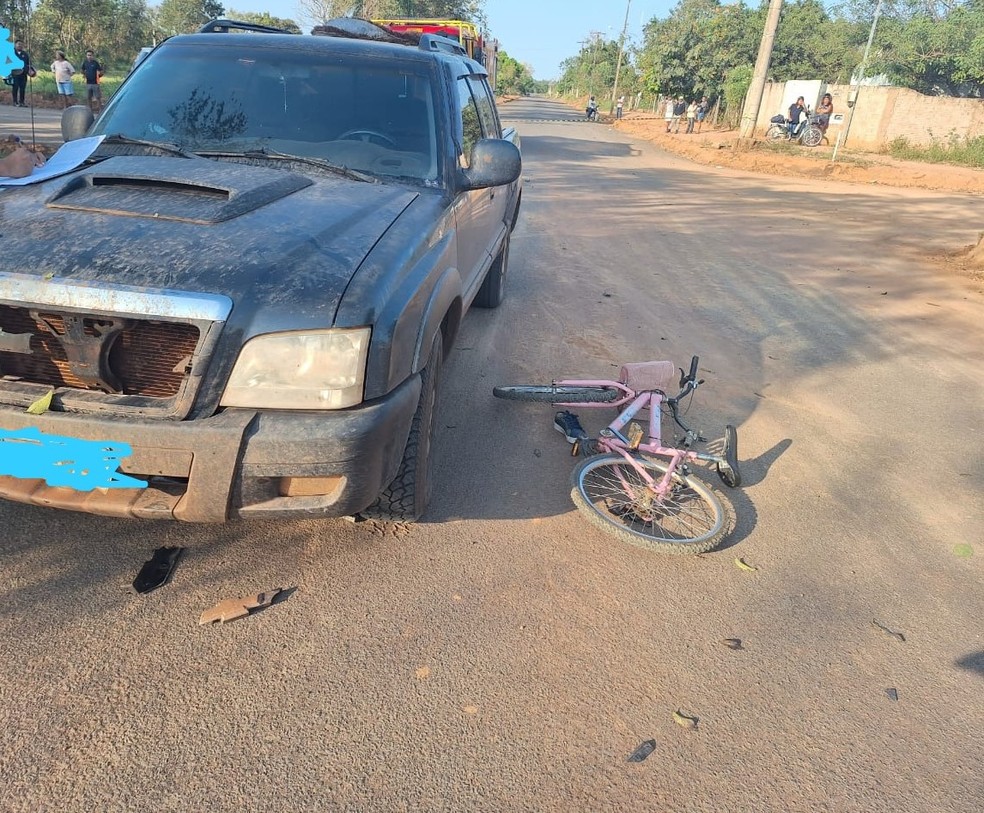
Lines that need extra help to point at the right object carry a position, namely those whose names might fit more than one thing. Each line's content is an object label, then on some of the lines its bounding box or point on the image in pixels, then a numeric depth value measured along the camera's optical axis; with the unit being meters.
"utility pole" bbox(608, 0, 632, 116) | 59.95
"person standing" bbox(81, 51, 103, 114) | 18.52
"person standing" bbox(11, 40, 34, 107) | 18.96
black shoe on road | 3.72
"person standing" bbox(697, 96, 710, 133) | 36.78
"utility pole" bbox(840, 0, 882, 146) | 20.89
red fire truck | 14.71
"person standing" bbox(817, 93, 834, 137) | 25.50
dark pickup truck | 2.07
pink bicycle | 3.07
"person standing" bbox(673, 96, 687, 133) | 35.04
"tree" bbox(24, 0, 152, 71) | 31.71
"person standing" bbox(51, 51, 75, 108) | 17.22
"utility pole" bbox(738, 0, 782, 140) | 21.62
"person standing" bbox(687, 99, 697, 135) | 34.25
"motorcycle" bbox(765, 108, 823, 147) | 25.80
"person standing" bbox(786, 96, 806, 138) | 26.84
